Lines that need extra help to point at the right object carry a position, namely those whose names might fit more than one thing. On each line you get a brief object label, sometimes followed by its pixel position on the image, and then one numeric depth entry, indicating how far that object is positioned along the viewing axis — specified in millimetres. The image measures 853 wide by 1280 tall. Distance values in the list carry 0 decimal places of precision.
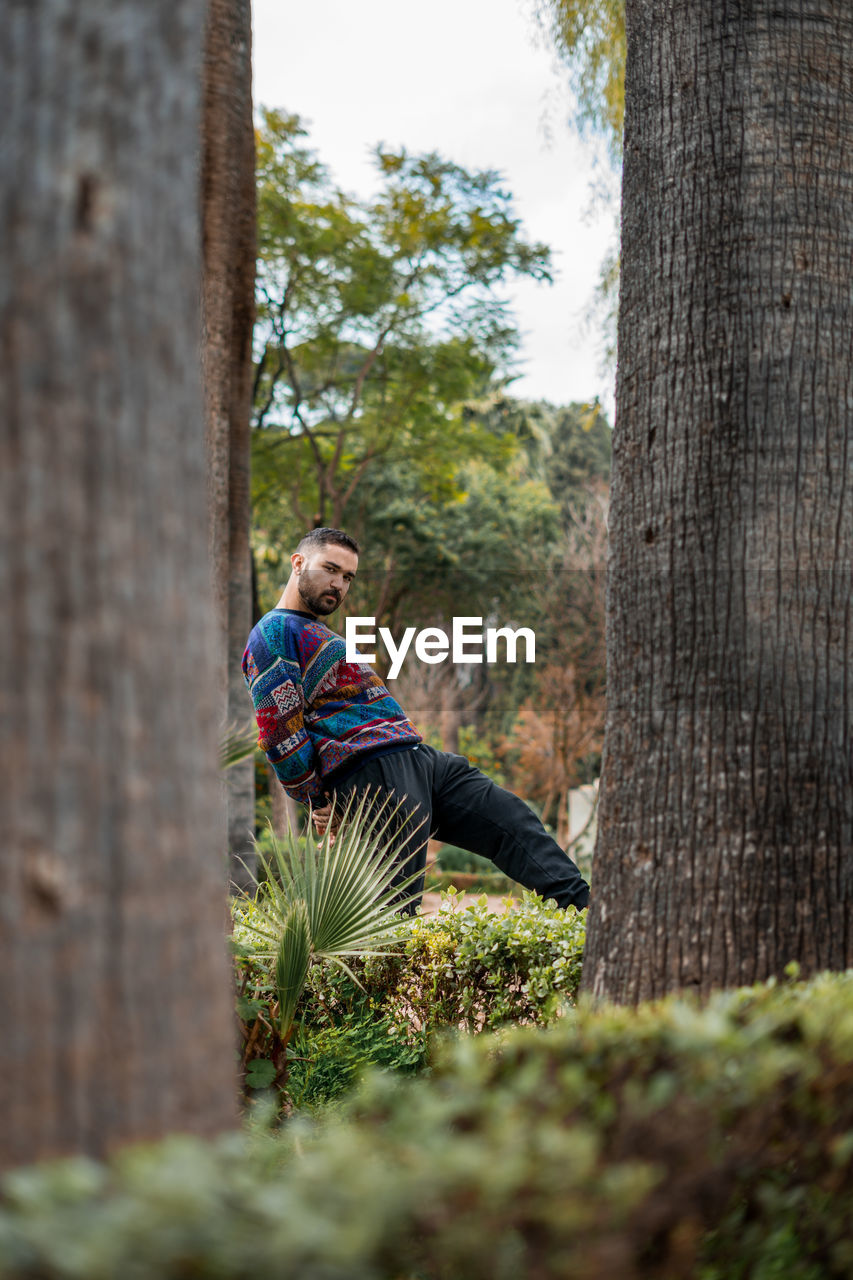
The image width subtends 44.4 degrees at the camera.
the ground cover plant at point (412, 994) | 3361
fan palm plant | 3291
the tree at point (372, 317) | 11812
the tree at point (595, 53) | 6121
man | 4316
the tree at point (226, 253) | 5316
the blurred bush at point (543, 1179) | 1098
